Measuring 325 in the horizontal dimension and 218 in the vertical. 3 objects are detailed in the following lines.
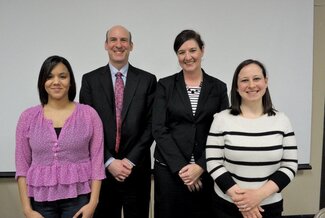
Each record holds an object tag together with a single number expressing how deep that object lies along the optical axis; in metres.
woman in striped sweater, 1.53
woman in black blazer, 1.79
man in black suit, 1.90
